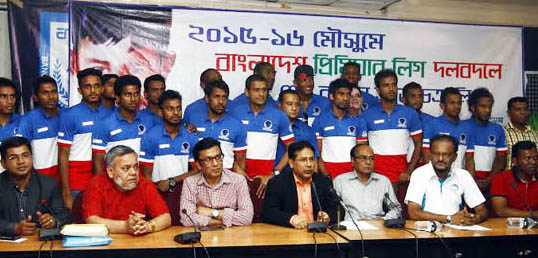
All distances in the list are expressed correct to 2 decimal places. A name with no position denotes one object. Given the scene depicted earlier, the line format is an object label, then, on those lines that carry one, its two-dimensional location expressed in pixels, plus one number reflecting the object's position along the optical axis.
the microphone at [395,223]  3.52
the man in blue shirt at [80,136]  4.20
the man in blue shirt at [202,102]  4.63
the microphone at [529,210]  3.63
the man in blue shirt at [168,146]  4.18
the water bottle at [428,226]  3.42
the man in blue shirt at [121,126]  4.20
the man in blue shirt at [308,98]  5.12
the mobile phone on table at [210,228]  3.38
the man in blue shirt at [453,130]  5.04
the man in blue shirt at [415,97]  5.33
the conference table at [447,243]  3.20
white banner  5.46
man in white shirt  3.96
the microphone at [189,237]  2.96
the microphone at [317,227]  3.30
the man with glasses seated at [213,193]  3.58
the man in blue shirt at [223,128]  4.38
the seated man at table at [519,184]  4.23
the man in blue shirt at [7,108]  4.02
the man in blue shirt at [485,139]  5.08
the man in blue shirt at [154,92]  4.61
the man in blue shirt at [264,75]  4.95
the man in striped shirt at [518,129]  5.10
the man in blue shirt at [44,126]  4.20
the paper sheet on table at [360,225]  3.49
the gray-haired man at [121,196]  3.39
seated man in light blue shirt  4.04
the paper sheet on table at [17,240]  2.97
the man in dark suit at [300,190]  3.80
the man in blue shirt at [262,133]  4.56
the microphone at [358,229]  3.15
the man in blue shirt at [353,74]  5.35
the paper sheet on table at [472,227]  3.57
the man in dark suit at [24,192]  3.37
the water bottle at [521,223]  3.63
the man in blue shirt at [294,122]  4.63
